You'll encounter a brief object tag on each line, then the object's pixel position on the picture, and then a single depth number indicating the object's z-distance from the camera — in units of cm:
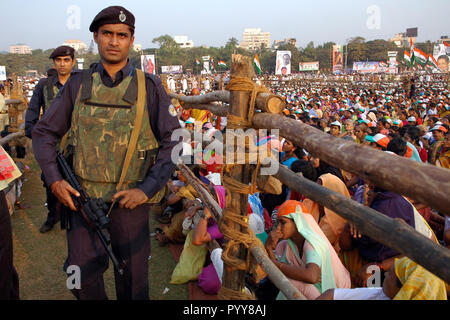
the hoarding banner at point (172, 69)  4787
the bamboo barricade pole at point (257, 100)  171
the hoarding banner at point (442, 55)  3017
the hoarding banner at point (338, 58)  3844
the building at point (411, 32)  7231
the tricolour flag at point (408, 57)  2361
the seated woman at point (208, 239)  300
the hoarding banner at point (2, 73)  2275
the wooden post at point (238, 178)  182
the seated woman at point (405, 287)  155
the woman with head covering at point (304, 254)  232
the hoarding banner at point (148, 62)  2241
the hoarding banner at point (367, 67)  4303
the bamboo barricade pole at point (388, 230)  98
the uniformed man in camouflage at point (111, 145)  188
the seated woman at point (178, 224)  373
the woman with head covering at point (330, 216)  315
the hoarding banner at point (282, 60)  2350
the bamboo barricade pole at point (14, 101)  521
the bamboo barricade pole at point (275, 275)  167
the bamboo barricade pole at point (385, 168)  78
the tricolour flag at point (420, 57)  2230
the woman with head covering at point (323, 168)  429
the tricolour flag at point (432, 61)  2454
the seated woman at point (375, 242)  263
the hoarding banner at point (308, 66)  4600
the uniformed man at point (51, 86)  358
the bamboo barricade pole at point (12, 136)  486
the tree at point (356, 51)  6362
